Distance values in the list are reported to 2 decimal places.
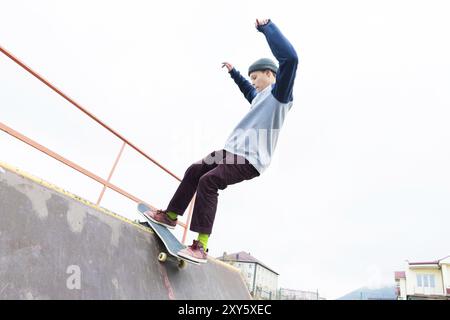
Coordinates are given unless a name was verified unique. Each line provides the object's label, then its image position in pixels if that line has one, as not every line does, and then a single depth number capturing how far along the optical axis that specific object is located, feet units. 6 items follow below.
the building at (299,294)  118.23
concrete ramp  5.24
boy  8.39
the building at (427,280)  106.73
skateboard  9.20
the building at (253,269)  207.41
